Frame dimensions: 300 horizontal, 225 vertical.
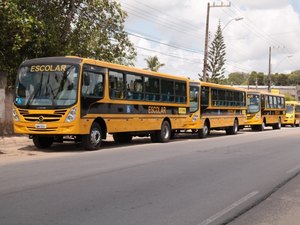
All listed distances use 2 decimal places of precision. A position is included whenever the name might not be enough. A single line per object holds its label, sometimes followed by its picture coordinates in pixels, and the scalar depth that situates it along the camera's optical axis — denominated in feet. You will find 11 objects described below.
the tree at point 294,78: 562.66
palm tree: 226.38
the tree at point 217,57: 258.98
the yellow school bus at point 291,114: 163.73
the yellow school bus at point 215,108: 83.46
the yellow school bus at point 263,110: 120.42
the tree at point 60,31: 65.92
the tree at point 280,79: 569.23
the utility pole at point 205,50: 122.22
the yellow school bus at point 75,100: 52.16
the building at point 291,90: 445.13
